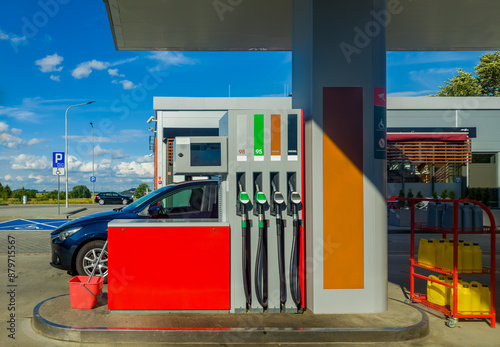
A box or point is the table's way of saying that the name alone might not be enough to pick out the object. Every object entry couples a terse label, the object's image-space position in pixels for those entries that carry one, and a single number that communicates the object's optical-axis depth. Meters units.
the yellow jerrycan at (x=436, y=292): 5.56
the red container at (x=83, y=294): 5.08
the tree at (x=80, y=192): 52.63
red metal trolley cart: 5.09
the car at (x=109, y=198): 39.06
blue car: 6.85
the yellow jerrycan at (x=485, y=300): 5.23
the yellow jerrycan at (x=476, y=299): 5.20
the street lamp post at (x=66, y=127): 27.45
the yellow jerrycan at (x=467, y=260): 5.25
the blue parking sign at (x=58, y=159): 20.72
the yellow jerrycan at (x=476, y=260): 5.24
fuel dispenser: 4.91
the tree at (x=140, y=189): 47.01
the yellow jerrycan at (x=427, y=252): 5.62
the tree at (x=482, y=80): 34.28
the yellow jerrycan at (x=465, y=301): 5.18
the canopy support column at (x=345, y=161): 4.93
